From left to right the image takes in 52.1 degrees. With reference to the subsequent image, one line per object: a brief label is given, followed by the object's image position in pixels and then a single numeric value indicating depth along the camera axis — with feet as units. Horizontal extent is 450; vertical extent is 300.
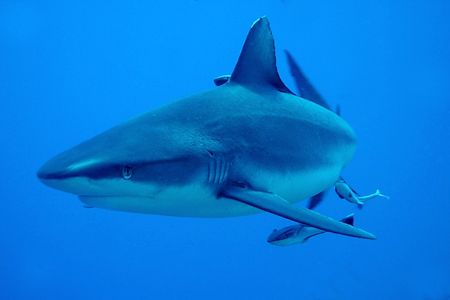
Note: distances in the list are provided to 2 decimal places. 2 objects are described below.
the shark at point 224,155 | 7.11
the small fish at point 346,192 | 15.13
